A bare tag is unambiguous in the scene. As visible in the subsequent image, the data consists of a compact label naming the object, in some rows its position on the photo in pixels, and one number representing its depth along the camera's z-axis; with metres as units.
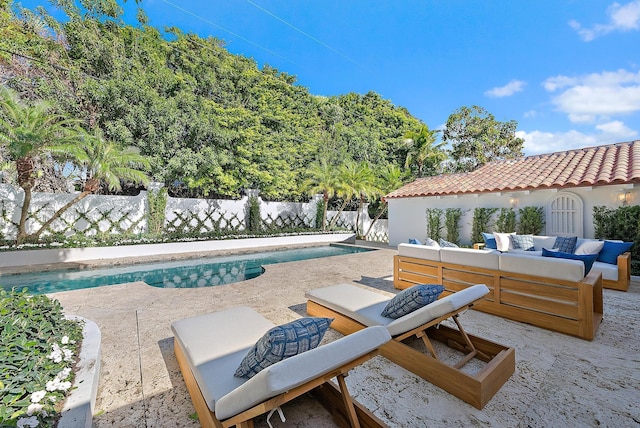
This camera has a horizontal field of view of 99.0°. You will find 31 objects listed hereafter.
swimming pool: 7.68
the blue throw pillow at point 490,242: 8.79
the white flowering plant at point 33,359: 1.84
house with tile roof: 8.38
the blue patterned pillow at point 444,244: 6.04
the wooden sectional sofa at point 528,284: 3.68
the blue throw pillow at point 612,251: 6.41
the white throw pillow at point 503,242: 8.59
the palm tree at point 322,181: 16.62
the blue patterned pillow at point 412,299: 3.05
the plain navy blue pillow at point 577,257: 4.42
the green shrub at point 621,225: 7.48
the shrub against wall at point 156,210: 13.30
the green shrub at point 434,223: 12.80
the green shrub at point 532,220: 9.68
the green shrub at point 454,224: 12.19
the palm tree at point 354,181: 16.47
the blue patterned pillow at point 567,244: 7.25
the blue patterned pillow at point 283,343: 1.84
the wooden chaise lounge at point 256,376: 1.51
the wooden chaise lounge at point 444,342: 2.44
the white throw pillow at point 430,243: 6.06
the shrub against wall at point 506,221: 10.35
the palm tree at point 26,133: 8.71
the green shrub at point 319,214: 18.92
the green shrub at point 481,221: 11.20
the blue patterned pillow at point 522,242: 8.25
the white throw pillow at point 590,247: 6.73
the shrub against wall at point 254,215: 16.59
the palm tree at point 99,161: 10.06
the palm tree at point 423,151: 19.52
